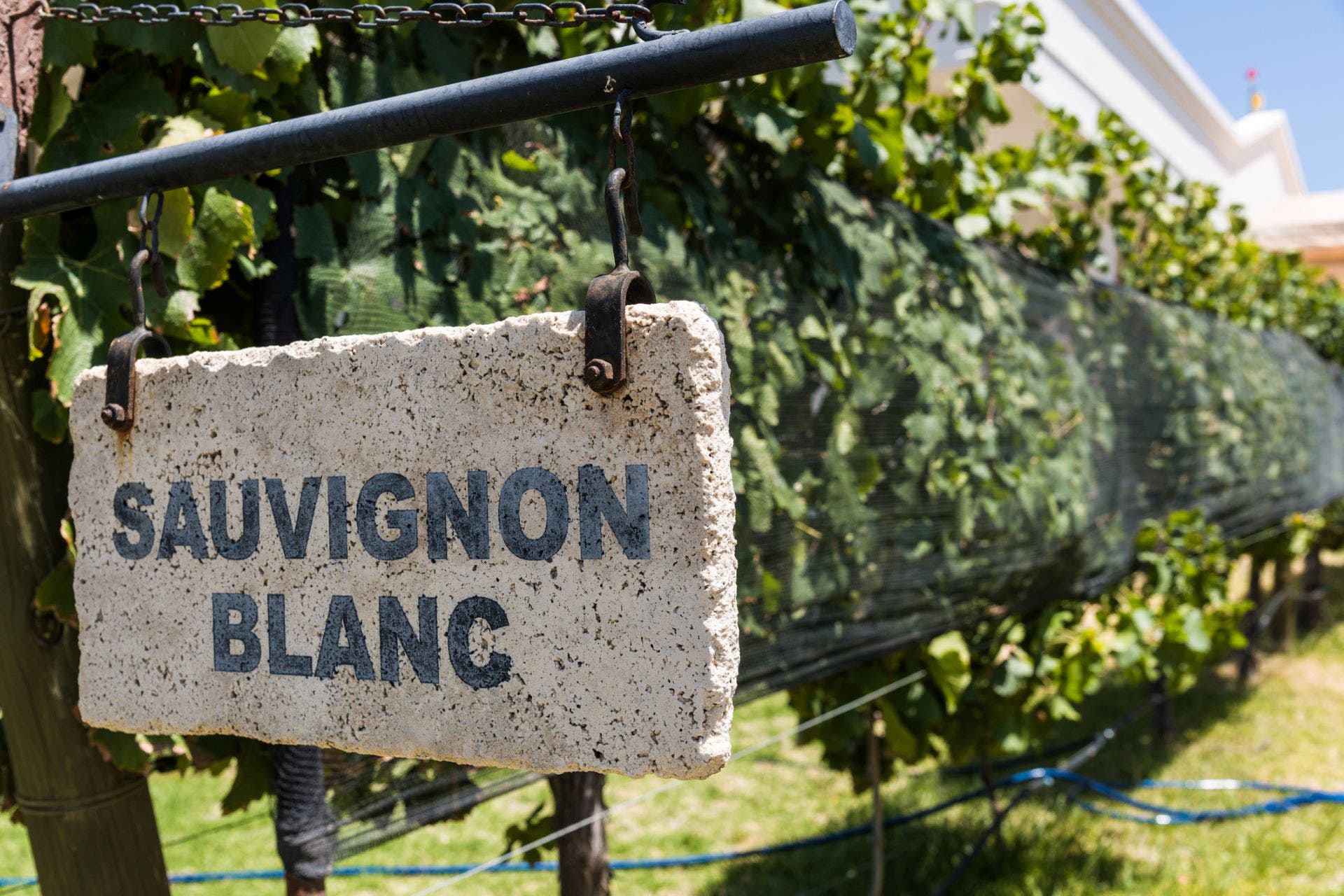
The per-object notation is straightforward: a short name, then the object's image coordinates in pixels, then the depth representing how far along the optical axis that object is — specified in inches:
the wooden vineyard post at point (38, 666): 57.6
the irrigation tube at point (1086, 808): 167.0
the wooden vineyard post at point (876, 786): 128.3
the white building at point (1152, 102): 247.1
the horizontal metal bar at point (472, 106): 39.1
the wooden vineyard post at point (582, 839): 91.6
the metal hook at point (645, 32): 41.6
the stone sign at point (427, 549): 40.0
